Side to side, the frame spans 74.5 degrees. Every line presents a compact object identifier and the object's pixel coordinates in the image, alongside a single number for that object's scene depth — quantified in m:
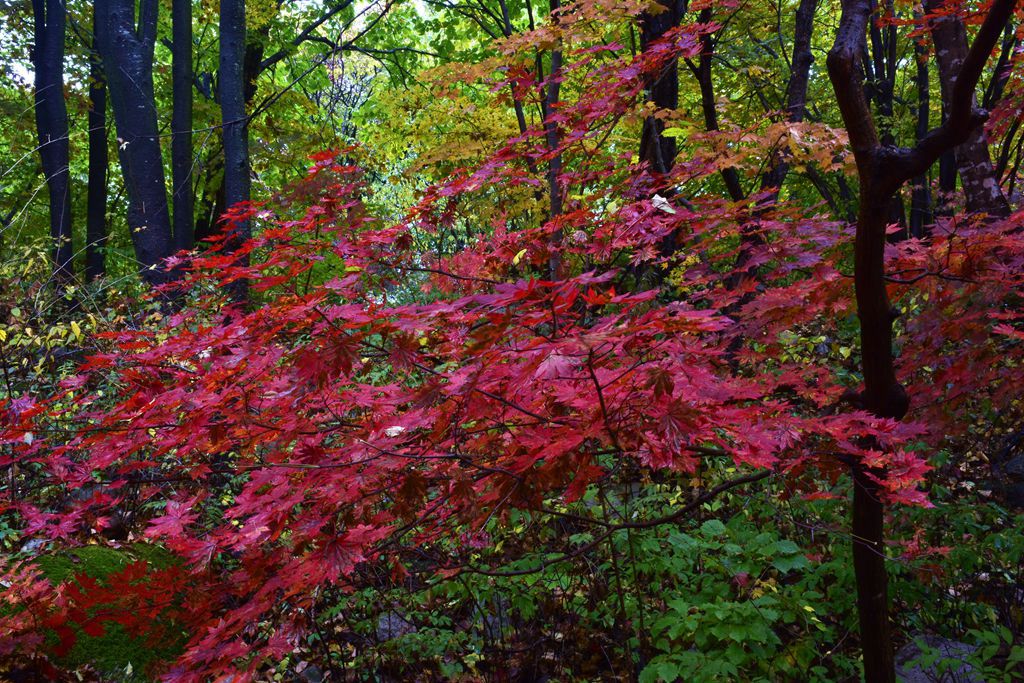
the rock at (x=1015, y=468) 5.32
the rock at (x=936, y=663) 2.87
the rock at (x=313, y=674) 3.88
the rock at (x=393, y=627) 4.20
